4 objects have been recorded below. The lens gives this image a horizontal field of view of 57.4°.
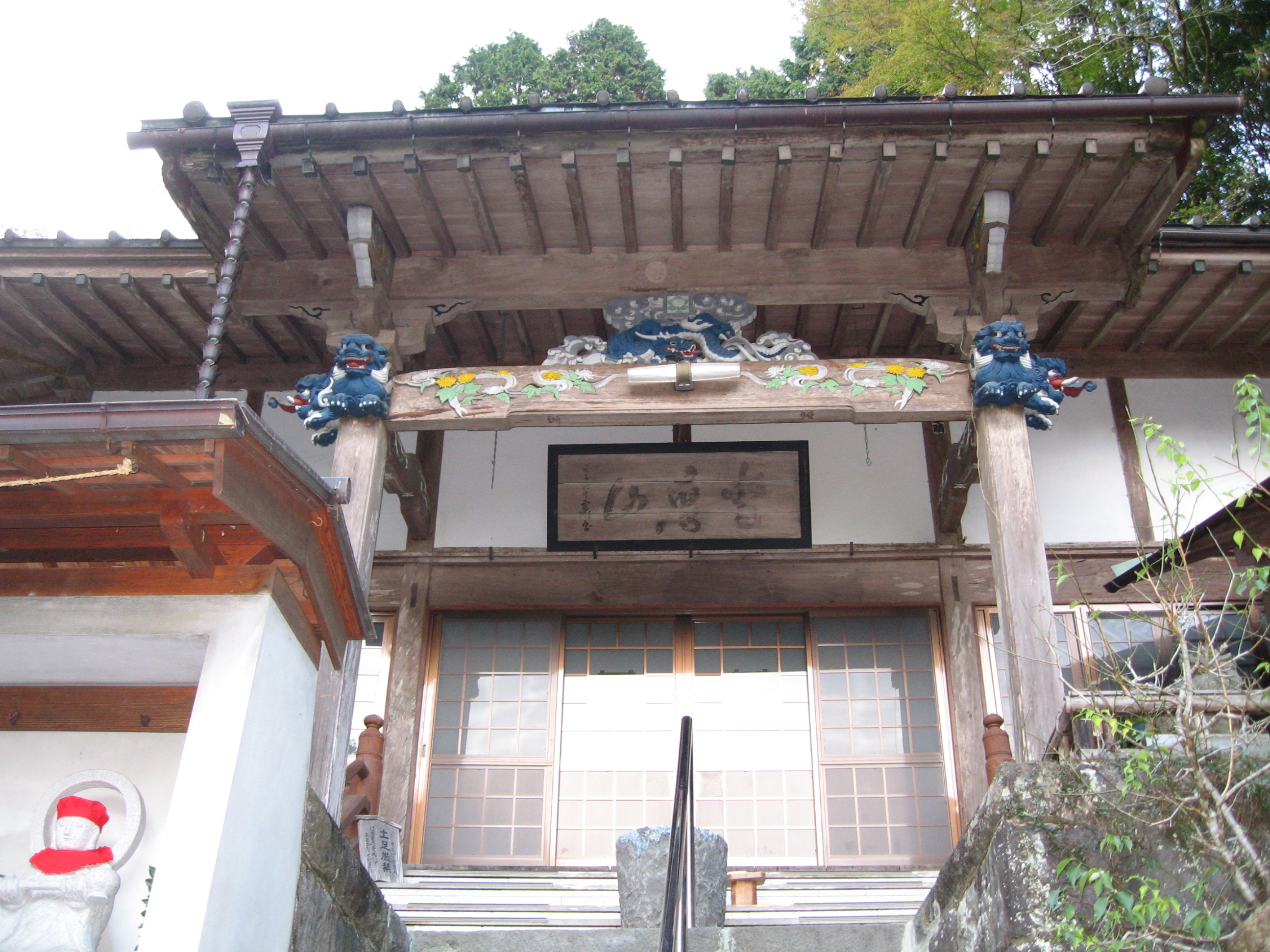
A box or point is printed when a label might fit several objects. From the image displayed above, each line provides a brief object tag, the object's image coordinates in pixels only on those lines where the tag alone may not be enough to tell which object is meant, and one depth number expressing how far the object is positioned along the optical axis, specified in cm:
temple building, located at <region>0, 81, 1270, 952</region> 427
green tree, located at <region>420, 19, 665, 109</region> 2094
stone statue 405
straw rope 374
